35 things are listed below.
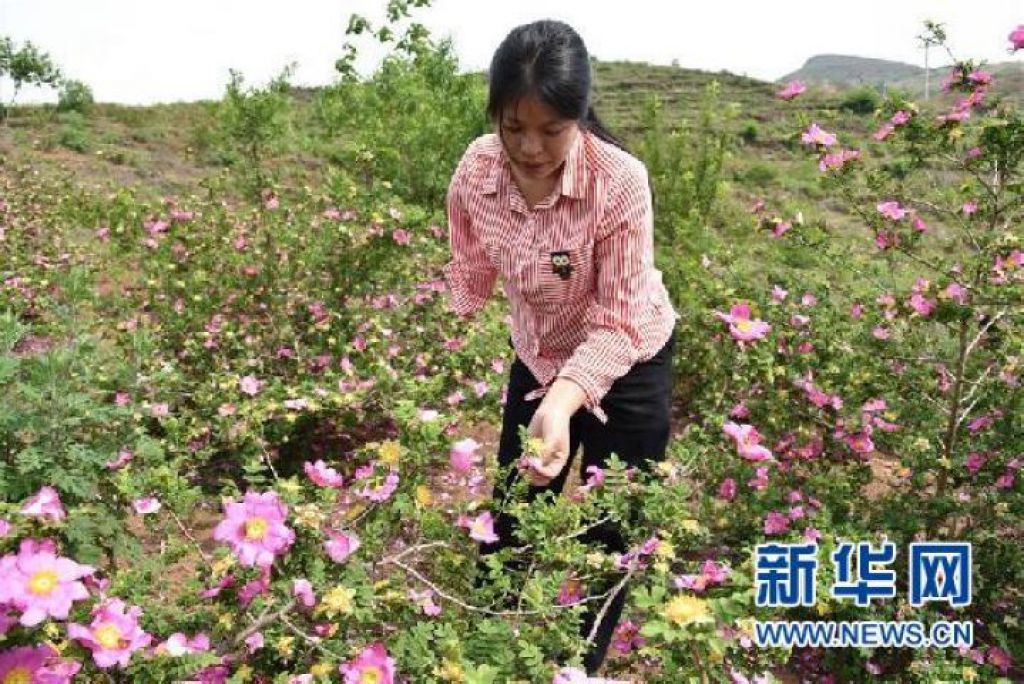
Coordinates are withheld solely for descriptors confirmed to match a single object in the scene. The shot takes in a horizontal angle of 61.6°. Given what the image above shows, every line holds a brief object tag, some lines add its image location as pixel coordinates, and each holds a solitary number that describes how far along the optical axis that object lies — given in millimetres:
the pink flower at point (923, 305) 2621
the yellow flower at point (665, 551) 1303
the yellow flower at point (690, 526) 1337
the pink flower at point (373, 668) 1138
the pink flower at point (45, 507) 1103
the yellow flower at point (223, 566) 1222
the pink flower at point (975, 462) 2559
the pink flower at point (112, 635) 1105
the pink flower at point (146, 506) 1508
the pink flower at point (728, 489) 2842
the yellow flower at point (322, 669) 1163
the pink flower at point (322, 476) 1407
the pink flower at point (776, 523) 2721
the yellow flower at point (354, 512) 1414
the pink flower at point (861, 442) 2951
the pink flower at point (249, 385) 2945
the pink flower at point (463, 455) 1382
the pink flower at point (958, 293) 2602
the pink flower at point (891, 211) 2949
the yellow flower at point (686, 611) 1058
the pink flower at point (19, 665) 1029
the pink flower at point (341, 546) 1244
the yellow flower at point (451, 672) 1106
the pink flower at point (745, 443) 1623
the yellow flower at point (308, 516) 1215
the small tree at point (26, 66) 24141
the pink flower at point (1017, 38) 2582
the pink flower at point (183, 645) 1180
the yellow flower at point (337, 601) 1163
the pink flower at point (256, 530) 1149
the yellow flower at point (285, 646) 1196
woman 1407
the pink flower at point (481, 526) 1378
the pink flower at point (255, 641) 1291
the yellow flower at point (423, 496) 1358
